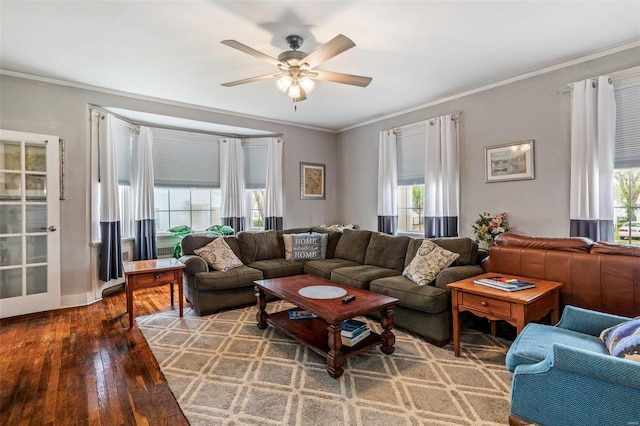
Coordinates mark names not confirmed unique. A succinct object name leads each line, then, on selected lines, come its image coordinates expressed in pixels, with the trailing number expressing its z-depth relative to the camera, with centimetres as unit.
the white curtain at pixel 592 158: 305
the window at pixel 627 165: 299
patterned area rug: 191
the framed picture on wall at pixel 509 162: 368
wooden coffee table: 232
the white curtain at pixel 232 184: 568
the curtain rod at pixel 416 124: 432
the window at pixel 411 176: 486
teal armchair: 131
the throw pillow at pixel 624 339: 147
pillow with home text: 464
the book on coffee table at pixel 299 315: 305
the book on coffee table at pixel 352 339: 250
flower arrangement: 376
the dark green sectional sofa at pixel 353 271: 291
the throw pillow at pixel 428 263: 314
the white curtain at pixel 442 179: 432
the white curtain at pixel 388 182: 519
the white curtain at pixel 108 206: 420
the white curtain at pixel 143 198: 488
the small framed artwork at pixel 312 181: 602
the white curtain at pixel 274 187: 572
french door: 359
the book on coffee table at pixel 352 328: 252
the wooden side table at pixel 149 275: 332
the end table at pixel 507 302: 219
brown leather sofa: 233
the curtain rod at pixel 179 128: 434
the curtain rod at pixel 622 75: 293
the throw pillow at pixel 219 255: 391
